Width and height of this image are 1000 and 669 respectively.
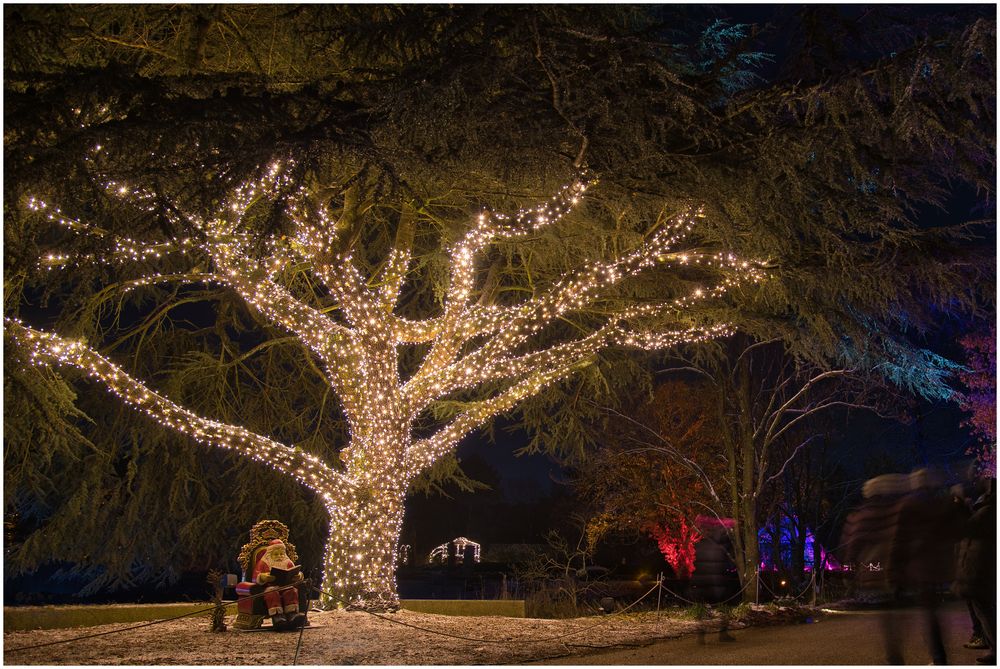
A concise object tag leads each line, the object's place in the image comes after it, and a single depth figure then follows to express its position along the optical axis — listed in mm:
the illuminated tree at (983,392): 17188
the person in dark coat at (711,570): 14359
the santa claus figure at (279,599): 8766
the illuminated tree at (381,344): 10344
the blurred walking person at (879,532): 6102
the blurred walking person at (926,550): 5961
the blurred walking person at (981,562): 6301
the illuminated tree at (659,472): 23141
